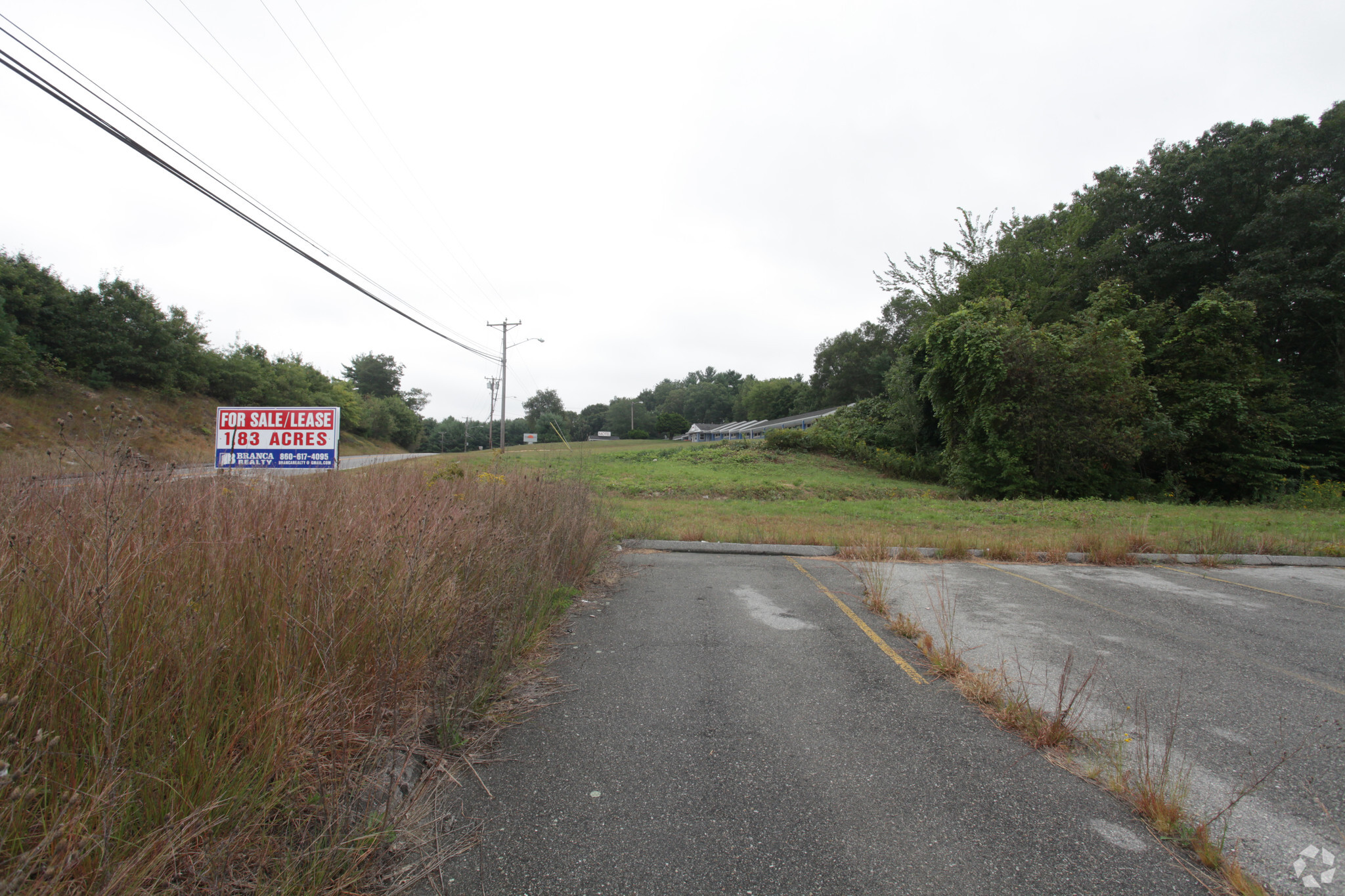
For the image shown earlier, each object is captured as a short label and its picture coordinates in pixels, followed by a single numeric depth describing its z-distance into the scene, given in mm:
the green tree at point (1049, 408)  21922
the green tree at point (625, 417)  114312
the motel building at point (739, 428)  68188
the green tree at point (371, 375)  93000
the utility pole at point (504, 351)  30797
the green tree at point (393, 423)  65250
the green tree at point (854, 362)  75000
